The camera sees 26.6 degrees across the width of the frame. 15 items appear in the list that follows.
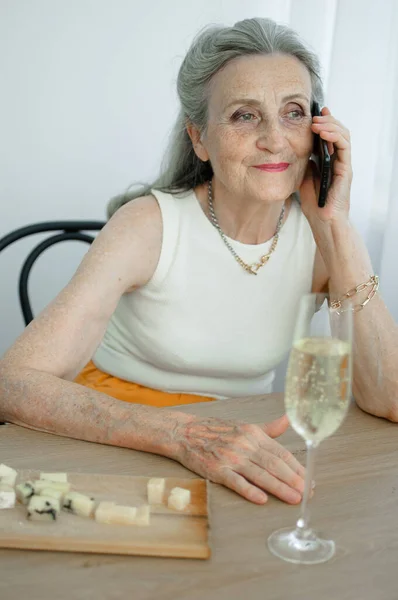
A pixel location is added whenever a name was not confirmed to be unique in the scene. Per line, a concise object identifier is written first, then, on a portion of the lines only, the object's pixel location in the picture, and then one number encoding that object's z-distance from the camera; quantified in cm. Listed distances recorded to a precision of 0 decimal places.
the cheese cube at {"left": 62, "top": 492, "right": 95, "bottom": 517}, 101
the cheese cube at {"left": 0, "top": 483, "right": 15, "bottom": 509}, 102
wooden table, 89
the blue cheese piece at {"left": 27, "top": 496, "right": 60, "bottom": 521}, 99
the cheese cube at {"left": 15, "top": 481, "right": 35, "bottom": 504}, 103
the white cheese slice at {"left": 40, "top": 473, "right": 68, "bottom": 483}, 108
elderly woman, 162
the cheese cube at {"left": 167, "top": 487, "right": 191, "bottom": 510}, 104
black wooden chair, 214
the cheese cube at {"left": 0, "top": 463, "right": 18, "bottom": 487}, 107
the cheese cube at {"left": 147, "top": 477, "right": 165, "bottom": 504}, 105
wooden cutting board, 94
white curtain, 236
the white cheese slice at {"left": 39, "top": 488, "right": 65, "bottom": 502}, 102
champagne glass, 91
